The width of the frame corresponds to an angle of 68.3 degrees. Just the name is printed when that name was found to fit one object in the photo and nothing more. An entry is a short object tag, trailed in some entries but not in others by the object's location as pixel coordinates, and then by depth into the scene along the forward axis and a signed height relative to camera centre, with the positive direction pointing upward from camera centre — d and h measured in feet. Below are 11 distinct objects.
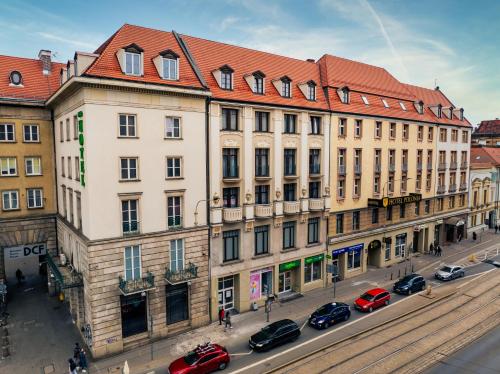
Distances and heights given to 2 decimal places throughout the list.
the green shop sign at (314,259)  130.68 -35.41
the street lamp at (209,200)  102.83 -11.49
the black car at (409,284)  127.95 -43.96
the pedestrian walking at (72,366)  80.48 -44.69
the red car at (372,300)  113.70 -44.08
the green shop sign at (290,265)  124.36 -35.78
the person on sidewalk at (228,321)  104.01 -45.14
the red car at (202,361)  79.41 -44.10
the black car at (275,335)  90.63 -44.04
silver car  142.20 -44.30
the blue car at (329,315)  102.78 -44.14
